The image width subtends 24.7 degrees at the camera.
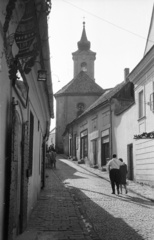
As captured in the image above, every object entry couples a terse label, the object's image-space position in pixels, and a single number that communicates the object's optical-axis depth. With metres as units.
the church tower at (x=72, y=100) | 46.03
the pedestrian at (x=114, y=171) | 14.02
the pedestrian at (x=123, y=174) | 14.19
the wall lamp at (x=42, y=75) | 7.65
